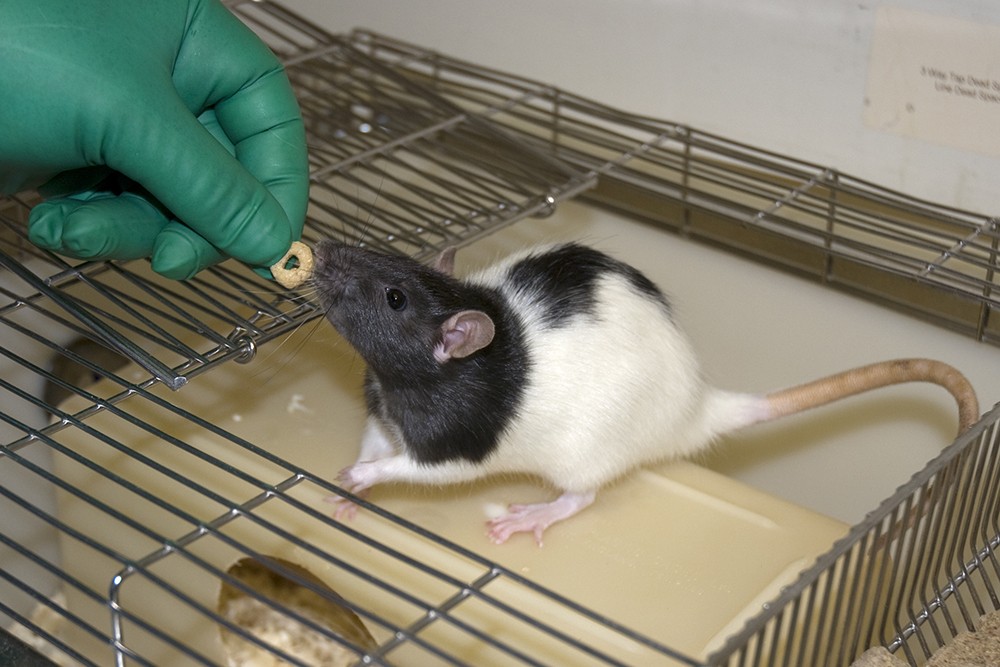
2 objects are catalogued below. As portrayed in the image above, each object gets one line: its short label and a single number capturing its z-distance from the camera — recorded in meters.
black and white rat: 0.65
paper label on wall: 0.71
